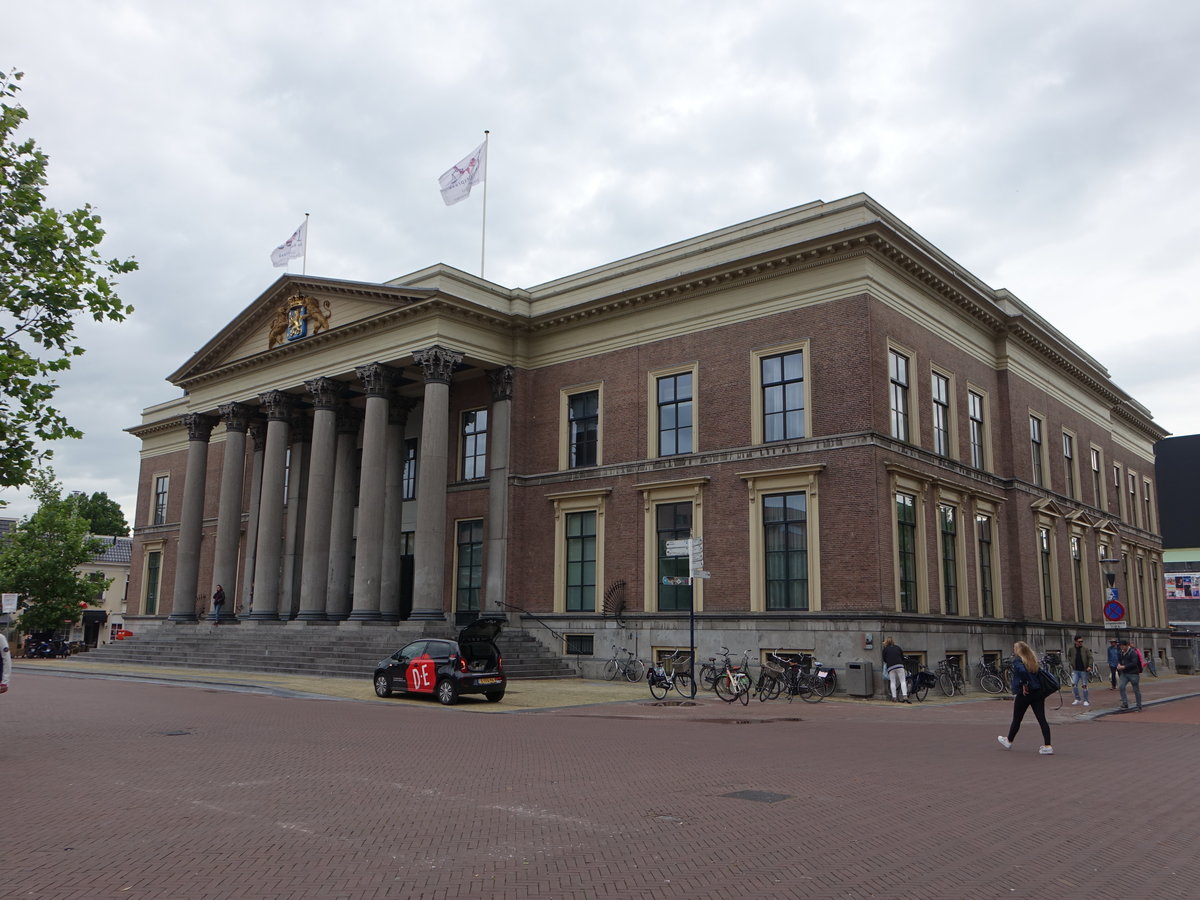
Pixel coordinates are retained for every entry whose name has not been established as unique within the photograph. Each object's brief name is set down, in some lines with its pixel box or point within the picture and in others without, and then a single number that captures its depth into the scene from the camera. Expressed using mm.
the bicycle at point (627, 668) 31538
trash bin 26734
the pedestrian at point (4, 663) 13367
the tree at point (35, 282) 16406
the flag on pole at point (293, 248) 42344
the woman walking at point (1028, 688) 14664
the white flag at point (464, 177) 37375
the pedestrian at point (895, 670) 25962
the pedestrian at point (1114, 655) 27064
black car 23312
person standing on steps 41312
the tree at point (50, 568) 53062
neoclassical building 29797
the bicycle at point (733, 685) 24391
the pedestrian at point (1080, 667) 25172
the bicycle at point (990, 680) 30188
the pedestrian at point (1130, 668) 23625
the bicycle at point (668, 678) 25484
